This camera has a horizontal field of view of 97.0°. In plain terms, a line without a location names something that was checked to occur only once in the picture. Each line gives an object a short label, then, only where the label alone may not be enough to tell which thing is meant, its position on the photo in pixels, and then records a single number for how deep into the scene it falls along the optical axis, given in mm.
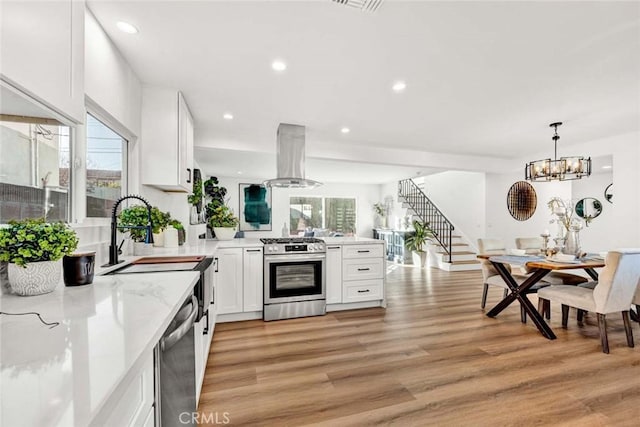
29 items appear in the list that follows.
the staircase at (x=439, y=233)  6598
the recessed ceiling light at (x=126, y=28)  1923
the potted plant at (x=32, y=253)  1090
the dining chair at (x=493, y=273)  3256
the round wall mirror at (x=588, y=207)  7055
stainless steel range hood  3961
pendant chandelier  3541
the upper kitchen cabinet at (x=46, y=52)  854
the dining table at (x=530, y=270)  2789
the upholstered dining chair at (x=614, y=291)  2457
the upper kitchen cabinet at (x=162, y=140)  2666
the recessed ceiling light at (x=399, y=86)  2791
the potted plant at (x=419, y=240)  7152
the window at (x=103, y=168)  1996
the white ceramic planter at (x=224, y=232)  3643
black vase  1290
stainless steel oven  3287
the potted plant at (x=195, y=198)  3709
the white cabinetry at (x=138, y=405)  720
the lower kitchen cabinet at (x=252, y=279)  3254
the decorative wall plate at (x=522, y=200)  6590
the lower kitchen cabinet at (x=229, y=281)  3168
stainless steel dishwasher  1052
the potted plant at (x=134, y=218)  2045
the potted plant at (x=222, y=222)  3656
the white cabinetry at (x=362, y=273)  3649
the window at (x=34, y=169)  1164
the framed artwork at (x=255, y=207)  8594
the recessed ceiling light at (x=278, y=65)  2418
